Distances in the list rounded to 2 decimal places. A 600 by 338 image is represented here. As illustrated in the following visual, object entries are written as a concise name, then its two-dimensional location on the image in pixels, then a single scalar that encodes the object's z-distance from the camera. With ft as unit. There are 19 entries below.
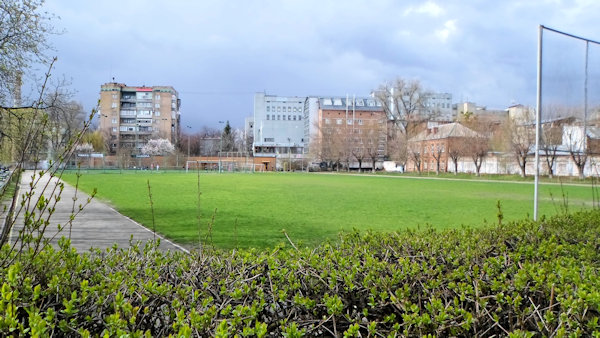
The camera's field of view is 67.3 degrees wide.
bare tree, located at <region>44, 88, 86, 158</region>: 39.40
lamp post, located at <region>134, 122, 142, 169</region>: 324.39
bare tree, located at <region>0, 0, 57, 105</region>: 41.14
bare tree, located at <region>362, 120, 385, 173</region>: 268.62
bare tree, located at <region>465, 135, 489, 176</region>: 187.21
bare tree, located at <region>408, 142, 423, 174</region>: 235.20
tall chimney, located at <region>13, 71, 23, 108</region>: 43.99
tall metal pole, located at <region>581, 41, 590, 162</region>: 29.73
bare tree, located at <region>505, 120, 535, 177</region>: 99.56
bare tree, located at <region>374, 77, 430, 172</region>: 257.34
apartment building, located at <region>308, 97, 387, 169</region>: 270.26
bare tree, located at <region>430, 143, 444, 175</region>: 217.11
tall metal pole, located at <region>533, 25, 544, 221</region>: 26.18
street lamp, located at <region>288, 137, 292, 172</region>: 290.76
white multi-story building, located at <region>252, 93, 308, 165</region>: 371.56
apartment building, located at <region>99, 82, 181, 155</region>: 346.54
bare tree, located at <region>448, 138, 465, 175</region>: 201.34
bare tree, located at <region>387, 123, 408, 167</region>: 240.61
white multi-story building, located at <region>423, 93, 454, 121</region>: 341.74
